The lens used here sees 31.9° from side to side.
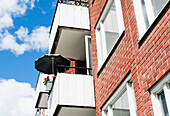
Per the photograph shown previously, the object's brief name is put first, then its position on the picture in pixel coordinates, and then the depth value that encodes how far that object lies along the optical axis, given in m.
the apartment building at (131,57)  5.61
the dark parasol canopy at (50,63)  11.02
